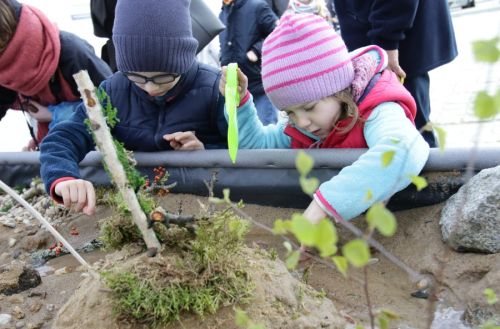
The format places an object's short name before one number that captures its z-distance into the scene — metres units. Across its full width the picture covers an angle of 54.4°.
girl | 1.89
